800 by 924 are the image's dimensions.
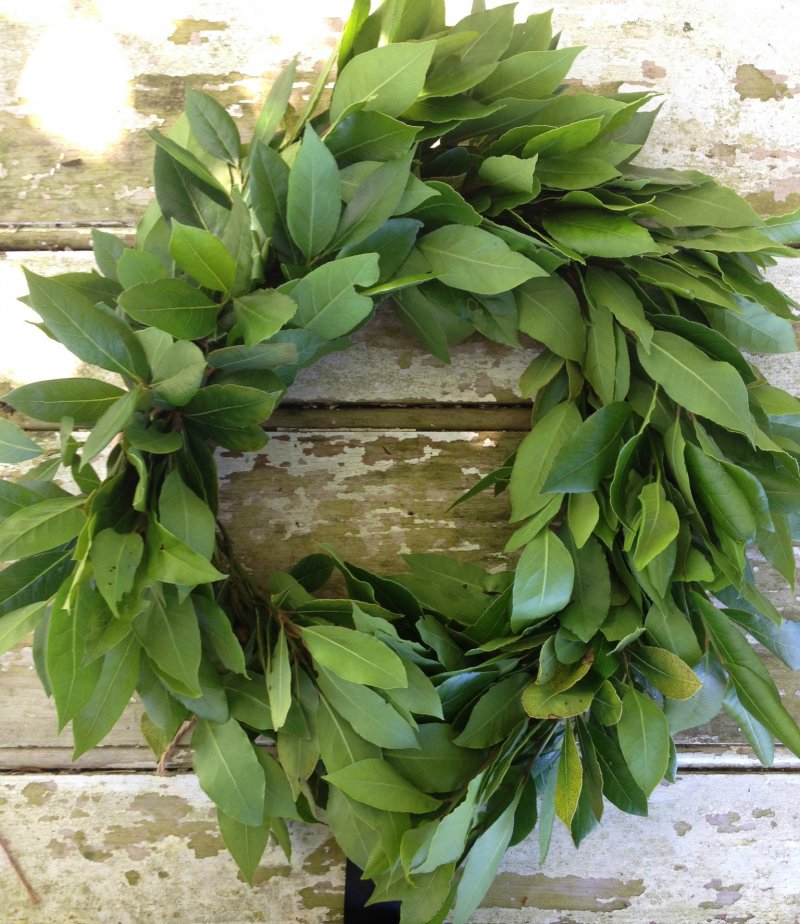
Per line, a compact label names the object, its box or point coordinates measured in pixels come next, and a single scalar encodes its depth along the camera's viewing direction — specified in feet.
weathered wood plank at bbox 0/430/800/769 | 2.53
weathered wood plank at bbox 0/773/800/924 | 2.53
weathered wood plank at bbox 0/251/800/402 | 2.55
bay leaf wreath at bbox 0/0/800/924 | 1.97
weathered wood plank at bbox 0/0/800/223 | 2.56
